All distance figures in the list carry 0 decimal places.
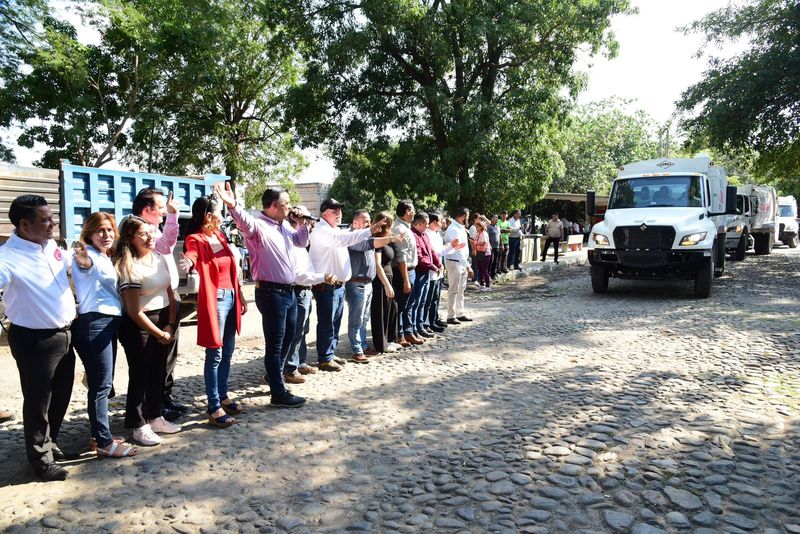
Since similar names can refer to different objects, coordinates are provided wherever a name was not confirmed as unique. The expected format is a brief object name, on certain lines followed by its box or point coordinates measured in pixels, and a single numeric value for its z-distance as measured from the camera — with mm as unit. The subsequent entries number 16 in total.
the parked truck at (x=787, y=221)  27938
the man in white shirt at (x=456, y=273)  9125
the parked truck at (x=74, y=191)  8469
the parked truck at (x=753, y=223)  19109
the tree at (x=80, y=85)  18922
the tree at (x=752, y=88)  15844
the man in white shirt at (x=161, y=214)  4271
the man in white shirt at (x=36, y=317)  3562
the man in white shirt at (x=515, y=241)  17172
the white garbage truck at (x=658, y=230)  10570
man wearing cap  5973
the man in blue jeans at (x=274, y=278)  4875
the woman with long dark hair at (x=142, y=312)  4039
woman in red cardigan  4402
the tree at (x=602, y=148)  38625
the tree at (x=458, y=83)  15453
